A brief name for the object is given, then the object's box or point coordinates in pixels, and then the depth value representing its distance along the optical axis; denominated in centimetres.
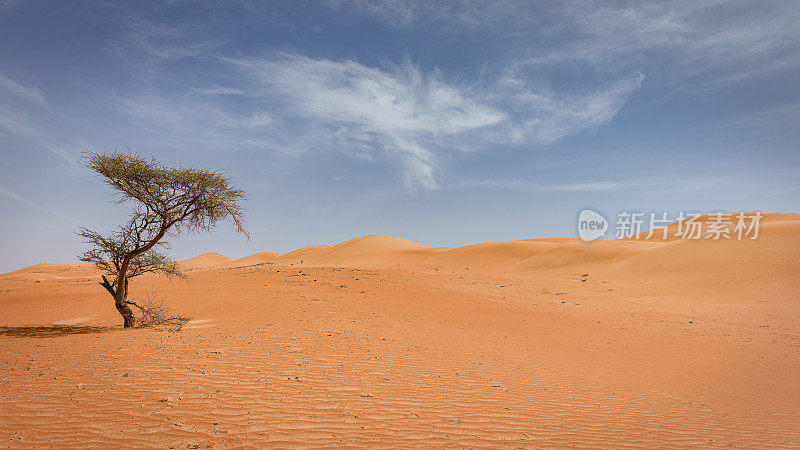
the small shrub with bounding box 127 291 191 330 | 1200
